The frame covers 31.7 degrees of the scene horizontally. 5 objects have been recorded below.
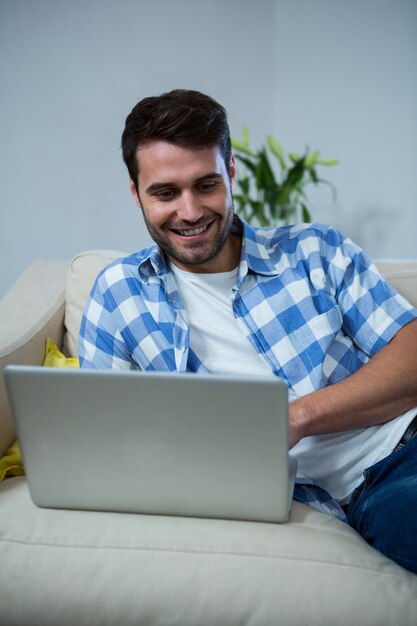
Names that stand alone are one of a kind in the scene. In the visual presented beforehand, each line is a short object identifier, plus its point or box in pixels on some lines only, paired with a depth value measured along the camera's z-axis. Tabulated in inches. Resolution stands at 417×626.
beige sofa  41.2
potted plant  111.3
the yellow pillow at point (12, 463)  54.1
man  53.8
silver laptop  37.6
